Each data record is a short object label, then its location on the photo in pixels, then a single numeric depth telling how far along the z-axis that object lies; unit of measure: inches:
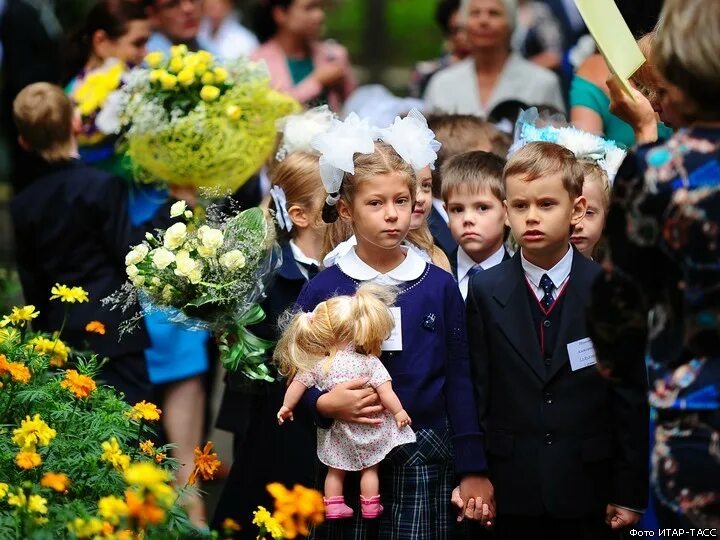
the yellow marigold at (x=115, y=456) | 316.5
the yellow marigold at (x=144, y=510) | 250.2
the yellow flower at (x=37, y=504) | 288.8
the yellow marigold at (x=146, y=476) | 243.8
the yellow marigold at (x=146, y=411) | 336.8
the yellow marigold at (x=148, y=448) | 339.0
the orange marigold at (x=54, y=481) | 278.9
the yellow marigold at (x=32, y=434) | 314.5
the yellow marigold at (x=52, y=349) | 372.8
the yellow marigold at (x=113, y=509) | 262.7
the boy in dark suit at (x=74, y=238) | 526.9
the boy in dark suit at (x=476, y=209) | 413.7
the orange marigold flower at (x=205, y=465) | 341.1
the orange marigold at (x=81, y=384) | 340.5
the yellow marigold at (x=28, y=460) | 302.2
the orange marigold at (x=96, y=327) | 380.5
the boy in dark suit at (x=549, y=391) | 353.7
